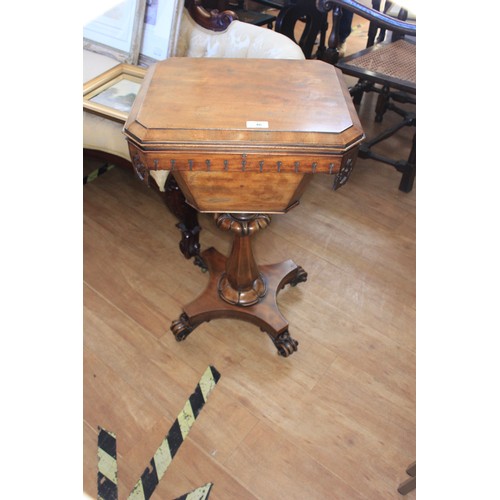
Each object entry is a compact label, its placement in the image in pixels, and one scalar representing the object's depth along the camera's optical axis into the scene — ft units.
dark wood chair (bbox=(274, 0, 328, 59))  9.81
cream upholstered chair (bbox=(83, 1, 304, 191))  5.68
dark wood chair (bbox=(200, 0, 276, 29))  7.81
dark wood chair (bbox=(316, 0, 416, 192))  6.42
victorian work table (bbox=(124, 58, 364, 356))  3.37
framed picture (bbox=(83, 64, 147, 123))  5.21
